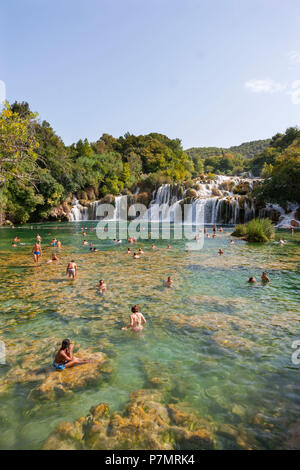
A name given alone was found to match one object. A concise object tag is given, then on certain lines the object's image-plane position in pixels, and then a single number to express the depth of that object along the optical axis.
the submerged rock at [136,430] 4.18
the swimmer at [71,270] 13.85
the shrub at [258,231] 26.33
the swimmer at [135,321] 8.18
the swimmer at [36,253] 17.73
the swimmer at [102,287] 11.62
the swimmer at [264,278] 13.18
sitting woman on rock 6.22
